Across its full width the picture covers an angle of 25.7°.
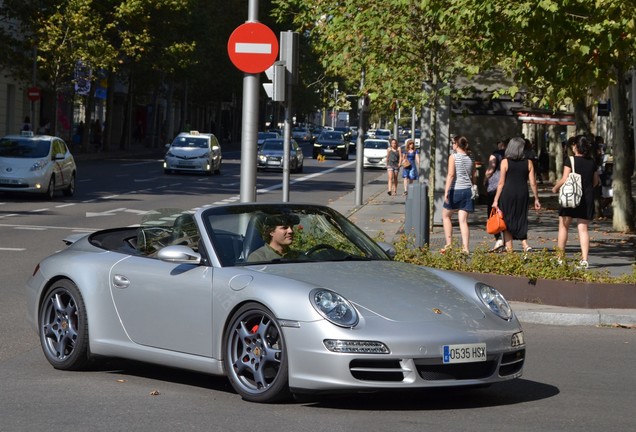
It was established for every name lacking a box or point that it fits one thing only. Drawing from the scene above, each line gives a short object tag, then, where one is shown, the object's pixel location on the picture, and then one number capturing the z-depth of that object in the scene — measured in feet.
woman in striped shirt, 65.16
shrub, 45.42
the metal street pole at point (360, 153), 118.93
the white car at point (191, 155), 169.37
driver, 28.99
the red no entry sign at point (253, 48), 49.83
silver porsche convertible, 25.85
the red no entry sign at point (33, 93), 200.64
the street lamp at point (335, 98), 100.48
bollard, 58.75
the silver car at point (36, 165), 107.86
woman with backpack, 57.98
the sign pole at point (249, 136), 51.60
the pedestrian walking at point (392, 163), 138.62
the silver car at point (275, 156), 193.88
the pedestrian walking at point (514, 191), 63.67
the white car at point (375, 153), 224.74
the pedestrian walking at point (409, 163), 136.42
